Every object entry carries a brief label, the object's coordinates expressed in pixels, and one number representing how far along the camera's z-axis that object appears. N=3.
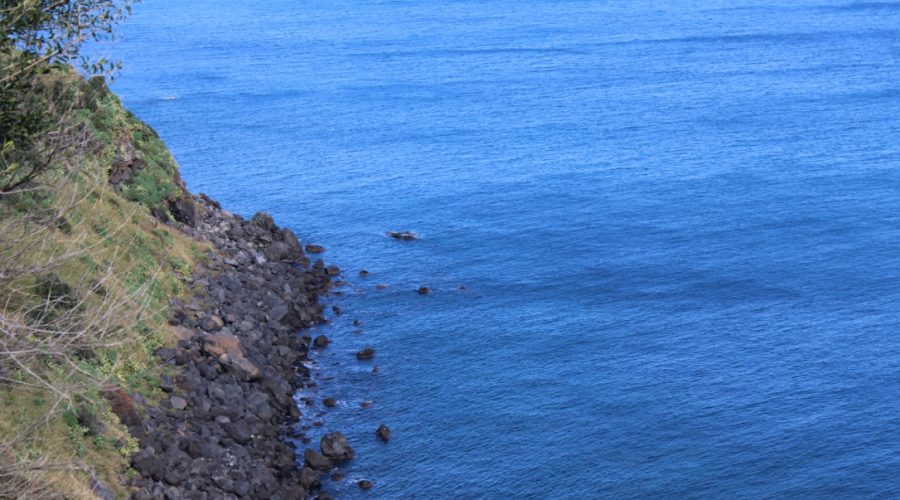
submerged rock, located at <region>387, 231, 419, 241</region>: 95.06
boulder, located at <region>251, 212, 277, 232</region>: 86.38
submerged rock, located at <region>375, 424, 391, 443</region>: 60.31
